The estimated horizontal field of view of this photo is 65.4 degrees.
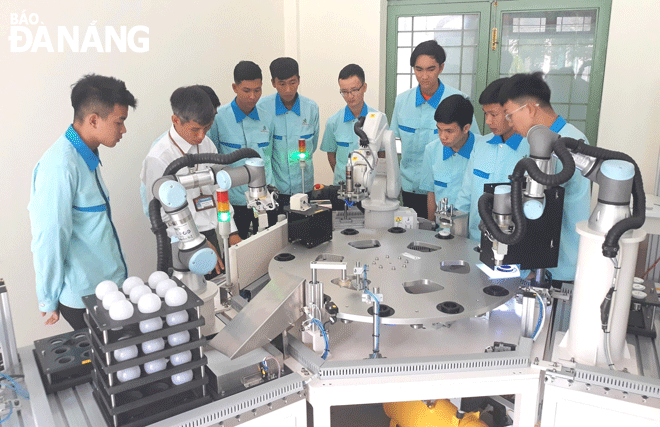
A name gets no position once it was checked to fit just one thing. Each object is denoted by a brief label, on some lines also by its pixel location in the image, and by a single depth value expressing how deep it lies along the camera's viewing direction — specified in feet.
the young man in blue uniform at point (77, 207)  6.24
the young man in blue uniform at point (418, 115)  10.83
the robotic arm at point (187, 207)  5.10
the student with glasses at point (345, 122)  11.25
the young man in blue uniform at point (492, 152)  7.82
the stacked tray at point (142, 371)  4.18
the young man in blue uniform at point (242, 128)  10.60
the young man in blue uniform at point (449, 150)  8.84
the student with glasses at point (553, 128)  6.71
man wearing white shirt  7.88
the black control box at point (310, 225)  7.35
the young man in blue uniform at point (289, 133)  11.53
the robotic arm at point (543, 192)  4.71
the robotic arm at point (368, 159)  7.83
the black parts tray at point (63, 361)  4.83
